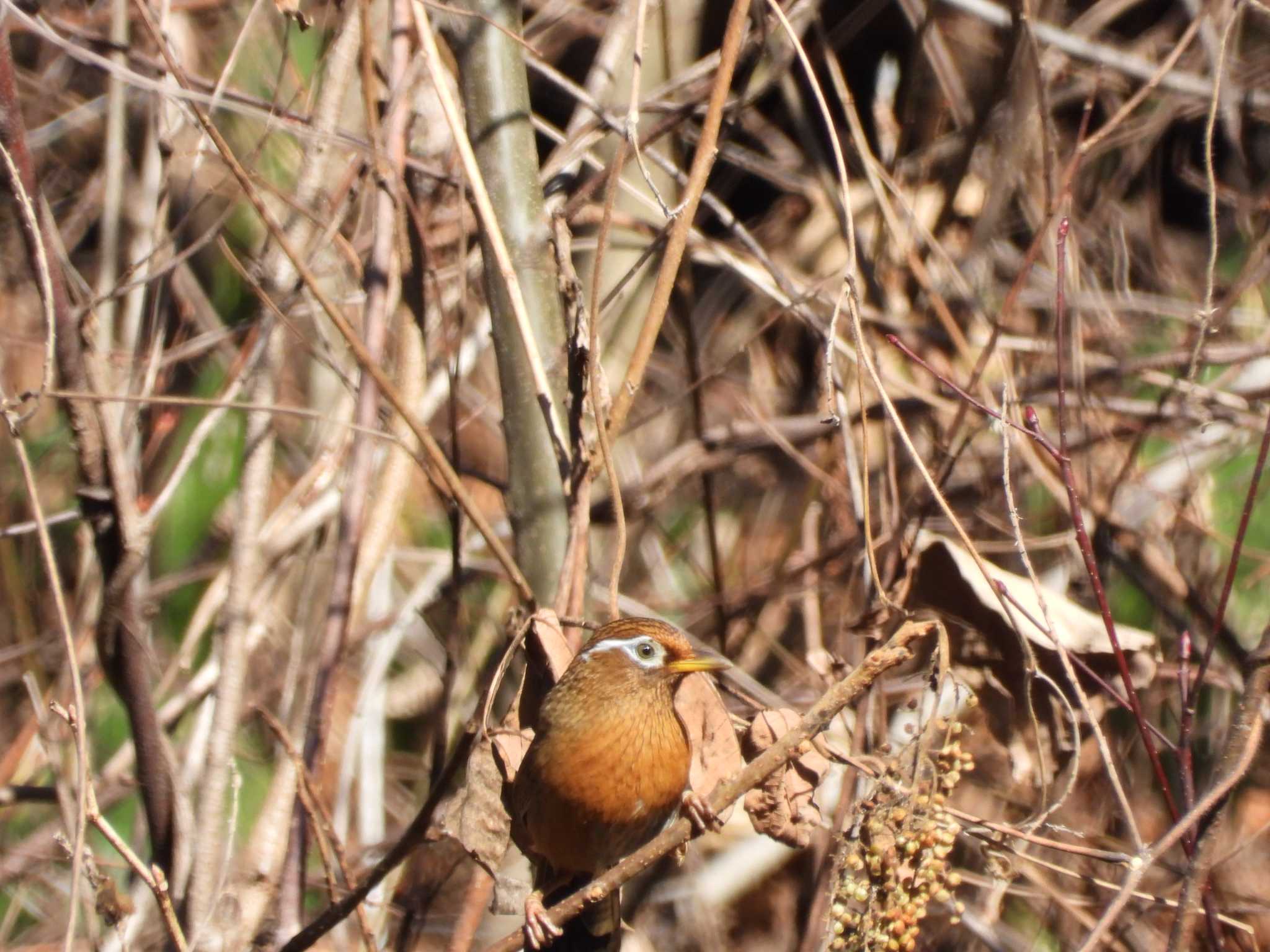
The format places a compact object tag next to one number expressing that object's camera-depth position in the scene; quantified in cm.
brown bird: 598
